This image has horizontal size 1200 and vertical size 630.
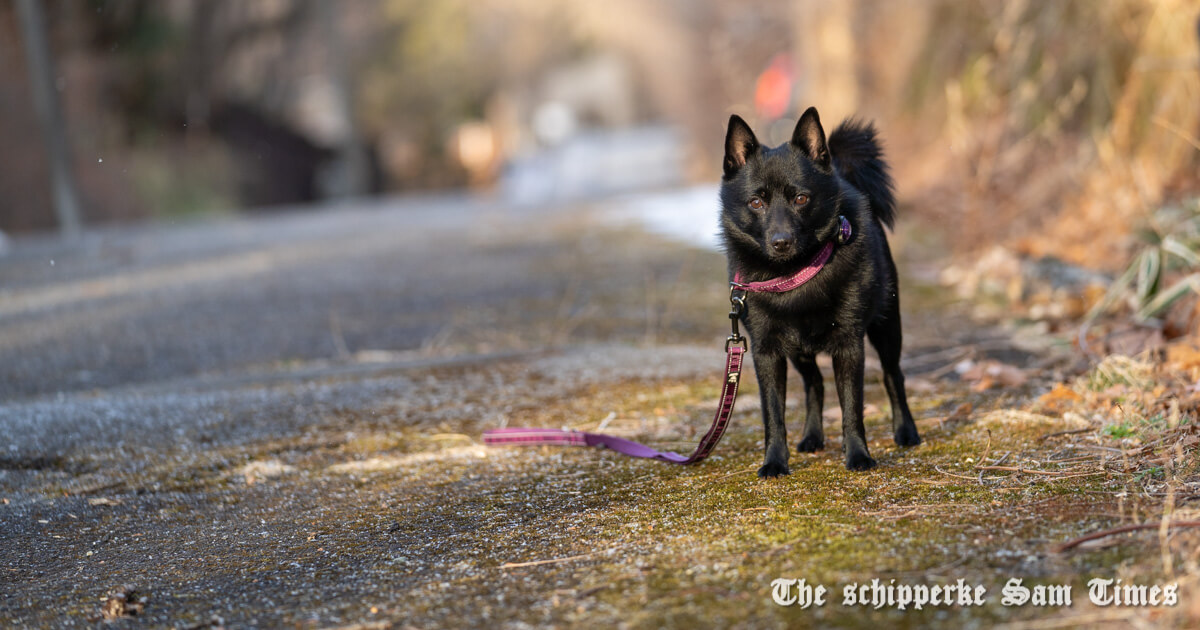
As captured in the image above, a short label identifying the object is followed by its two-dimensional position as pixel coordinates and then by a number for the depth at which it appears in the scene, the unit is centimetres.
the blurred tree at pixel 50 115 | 1443
